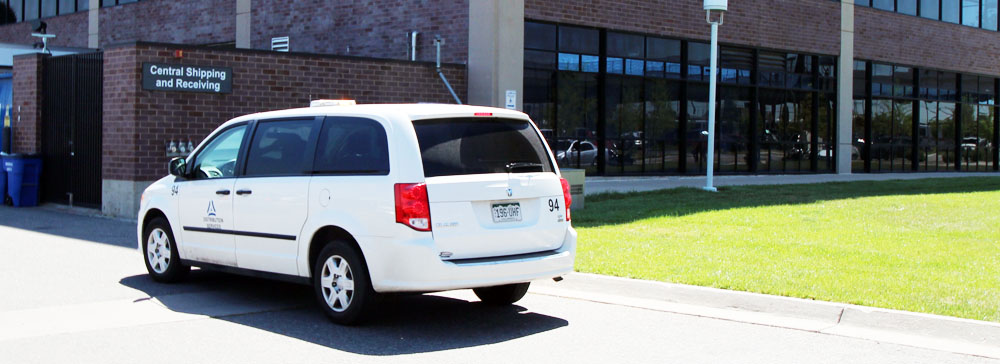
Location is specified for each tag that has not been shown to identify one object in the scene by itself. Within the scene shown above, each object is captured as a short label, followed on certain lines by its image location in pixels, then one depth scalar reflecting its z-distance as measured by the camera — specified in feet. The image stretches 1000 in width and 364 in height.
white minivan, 22.72
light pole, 62.44
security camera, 78.59
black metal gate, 56.34
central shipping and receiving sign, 52.13
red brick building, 55.21
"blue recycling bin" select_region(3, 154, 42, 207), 60.08
